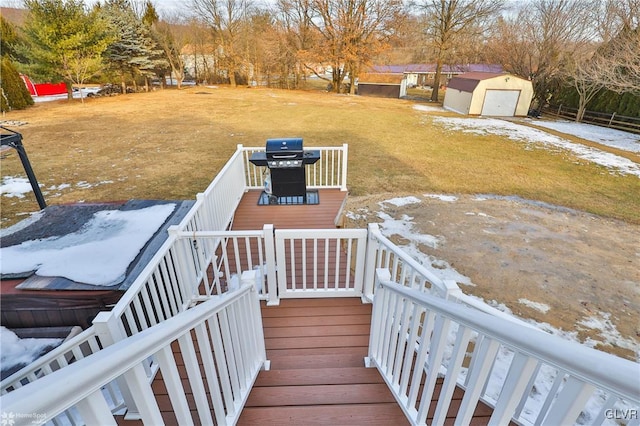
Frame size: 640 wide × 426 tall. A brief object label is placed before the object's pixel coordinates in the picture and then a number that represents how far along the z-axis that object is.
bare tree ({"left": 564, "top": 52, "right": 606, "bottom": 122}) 12.64
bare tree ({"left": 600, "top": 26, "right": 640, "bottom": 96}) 10.83
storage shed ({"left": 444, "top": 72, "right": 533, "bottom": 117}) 16.27
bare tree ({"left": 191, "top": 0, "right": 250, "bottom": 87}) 25.77
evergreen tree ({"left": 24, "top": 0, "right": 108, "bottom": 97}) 15.50
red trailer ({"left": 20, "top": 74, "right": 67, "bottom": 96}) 22.72
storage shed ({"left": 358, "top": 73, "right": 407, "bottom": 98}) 24.84
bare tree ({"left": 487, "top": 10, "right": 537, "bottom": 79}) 18.39
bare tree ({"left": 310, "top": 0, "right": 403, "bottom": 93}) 21.12
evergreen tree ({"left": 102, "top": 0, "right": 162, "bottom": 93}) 20.16
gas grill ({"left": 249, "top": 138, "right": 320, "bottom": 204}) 4.99
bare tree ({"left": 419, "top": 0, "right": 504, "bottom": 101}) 19.97
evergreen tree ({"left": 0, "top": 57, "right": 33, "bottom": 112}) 14.78
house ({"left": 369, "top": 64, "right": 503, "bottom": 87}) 25.12
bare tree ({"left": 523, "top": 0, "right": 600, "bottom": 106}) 16.22
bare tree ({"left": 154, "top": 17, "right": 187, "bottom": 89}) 24.56
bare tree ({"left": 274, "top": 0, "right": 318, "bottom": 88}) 23.41
